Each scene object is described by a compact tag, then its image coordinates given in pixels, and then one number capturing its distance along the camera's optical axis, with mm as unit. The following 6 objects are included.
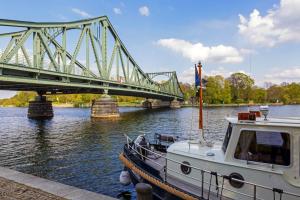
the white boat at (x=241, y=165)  6855
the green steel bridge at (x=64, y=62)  40062
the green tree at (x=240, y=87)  139875
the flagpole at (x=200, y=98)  10180
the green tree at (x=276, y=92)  111056
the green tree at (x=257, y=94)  126625
